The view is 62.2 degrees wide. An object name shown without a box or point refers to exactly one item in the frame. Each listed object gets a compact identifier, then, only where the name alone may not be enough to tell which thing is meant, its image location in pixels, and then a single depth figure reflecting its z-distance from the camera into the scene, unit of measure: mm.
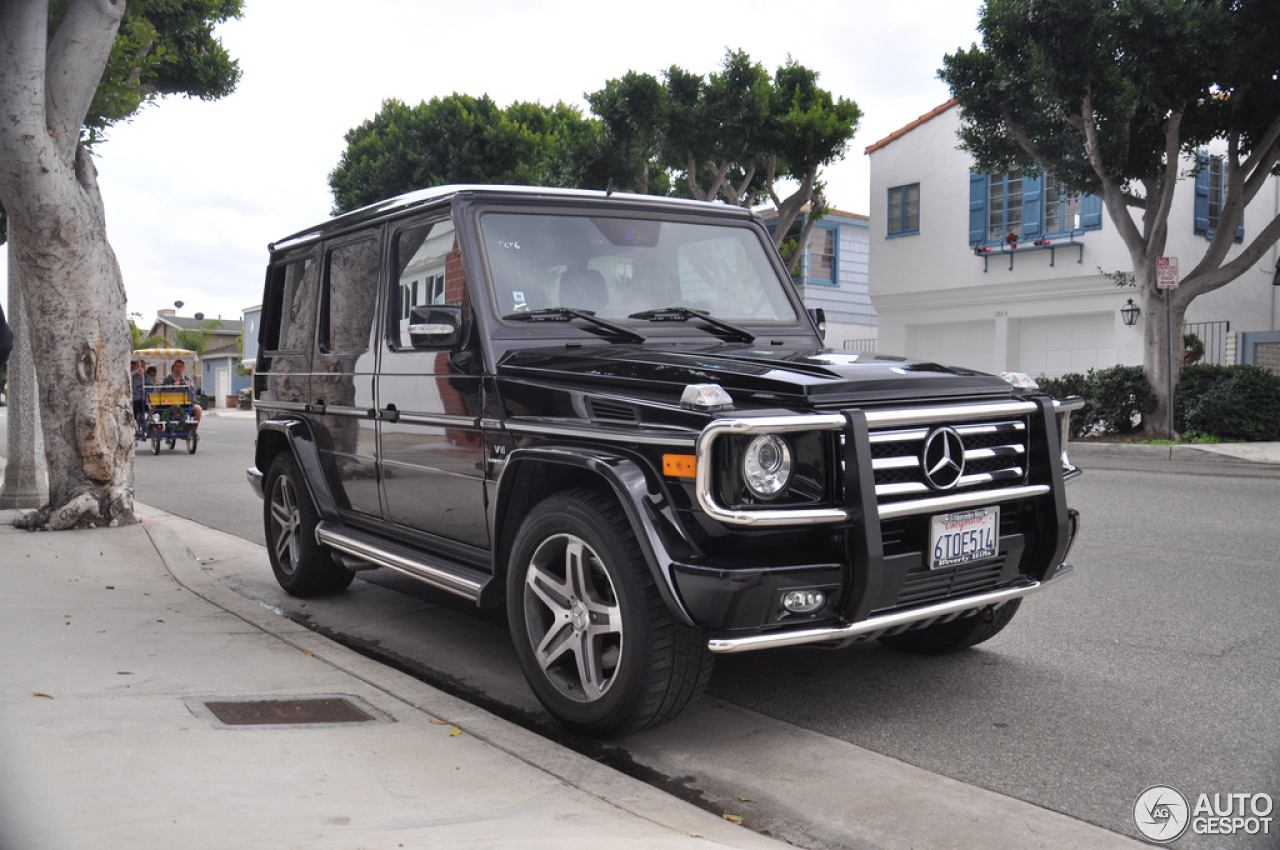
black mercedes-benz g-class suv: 3287
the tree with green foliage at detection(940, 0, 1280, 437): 14734
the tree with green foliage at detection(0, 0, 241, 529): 7676
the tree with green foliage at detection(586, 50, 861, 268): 23734
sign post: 16062
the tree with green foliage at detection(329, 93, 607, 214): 33562
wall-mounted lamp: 20230
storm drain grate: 3746
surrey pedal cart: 19406
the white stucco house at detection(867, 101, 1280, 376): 21312
